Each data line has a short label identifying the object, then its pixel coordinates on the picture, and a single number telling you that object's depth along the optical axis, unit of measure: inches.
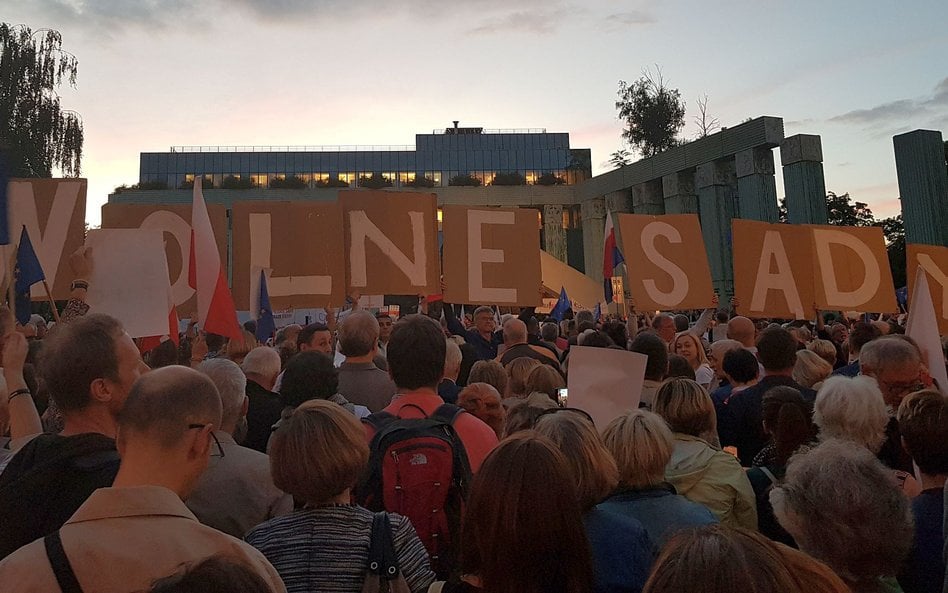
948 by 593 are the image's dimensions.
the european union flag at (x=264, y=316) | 291.7
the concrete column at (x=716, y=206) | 1138.0
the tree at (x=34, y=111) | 1122.7
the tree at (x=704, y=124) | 1711.1
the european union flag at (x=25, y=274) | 233.8
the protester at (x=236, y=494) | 108.4
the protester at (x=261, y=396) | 160.1
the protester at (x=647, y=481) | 104.0
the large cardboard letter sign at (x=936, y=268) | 296.5
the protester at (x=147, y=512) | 62.7
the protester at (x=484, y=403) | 144.4
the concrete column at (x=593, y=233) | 1470.2
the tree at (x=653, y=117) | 1914.4
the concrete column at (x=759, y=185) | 1066.1
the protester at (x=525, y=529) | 72.7
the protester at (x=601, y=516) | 90.1
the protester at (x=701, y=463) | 122.3
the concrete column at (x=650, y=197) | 1339.8
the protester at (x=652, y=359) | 191.0
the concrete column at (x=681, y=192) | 1252.5
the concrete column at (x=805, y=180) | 999.6
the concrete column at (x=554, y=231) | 1700.9
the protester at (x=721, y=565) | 44.0
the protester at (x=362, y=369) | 176.9
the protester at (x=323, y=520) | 89.5
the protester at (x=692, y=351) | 249.1
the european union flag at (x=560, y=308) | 549.3
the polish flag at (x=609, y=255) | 455.8
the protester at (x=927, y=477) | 96.5
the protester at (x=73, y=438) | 82.0
